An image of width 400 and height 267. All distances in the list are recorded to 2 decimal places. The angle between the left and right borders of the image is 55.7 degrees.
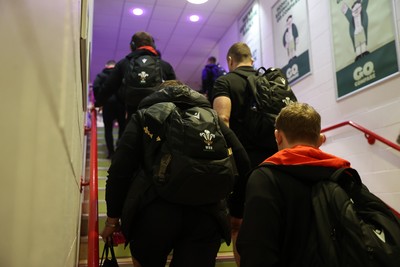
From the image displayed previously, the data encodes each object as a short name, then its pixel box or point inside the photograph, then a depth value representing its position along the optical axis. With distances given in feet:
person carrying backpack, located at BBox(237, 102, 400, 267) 3.75
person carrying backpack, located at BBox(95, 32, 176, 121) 9.97
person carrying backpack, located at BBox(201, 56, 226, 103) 20.56
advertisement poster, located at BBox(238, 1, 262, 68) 22.34
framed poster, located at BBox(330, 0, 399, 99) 11.73
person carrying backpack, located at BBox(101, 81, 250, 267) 5.20
